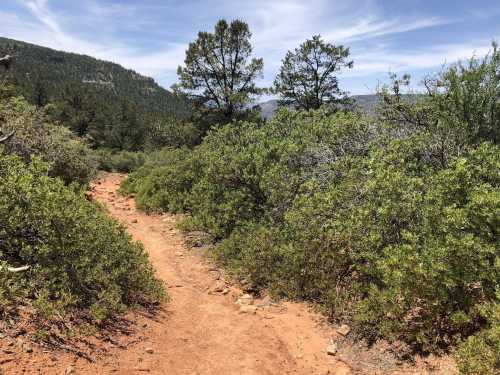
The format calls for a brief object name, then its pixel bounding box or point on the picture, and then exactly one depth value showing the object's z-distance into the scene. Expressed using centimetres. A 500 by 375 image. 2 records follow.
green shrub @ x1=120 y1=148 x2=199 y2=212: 1625
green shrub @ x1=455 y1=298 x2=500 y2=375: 488
